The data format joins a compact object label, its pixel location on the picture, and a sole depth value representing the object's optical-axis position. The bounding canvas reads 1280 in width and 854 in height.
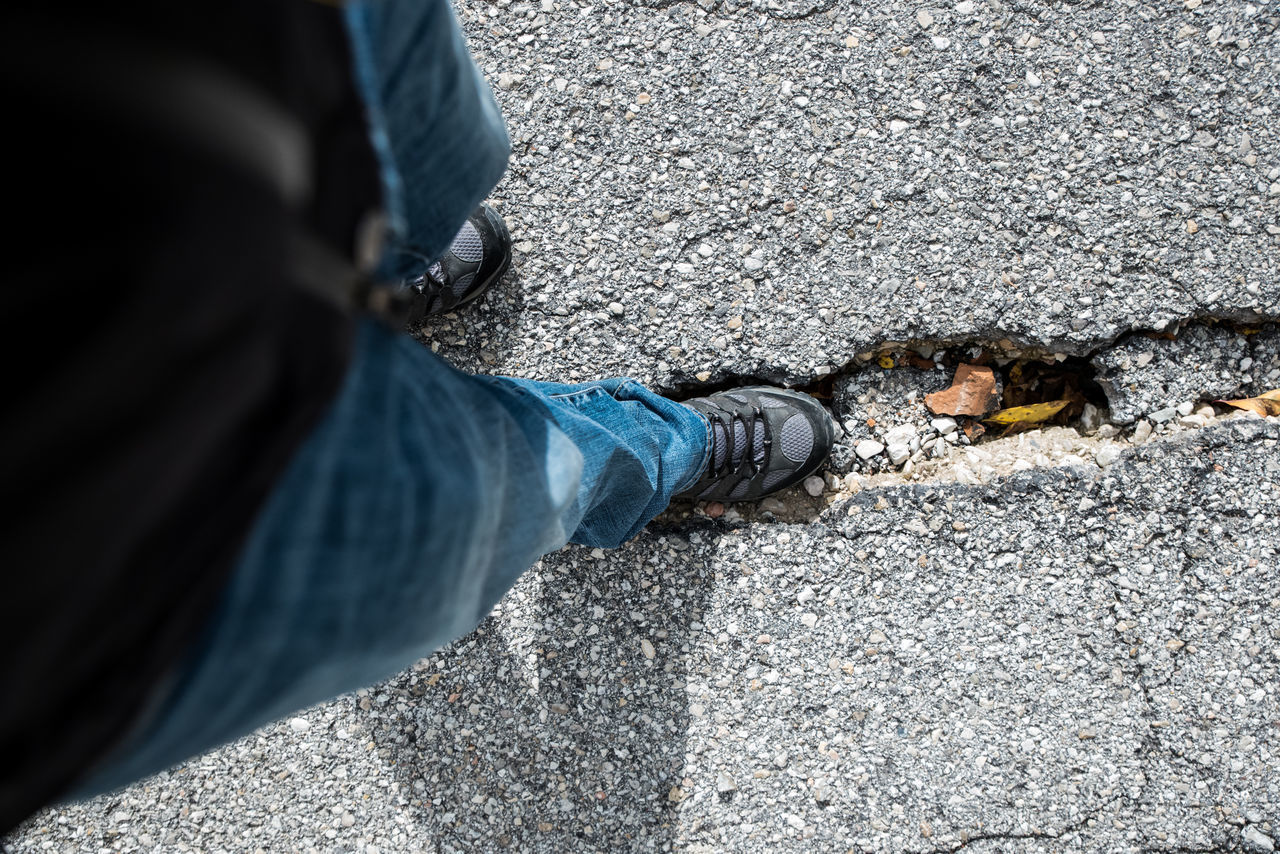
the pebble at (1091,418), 1.89
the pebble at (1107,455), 1.83
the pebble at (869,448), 1.91
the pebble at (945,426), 1.91
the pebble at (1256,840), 1.70
